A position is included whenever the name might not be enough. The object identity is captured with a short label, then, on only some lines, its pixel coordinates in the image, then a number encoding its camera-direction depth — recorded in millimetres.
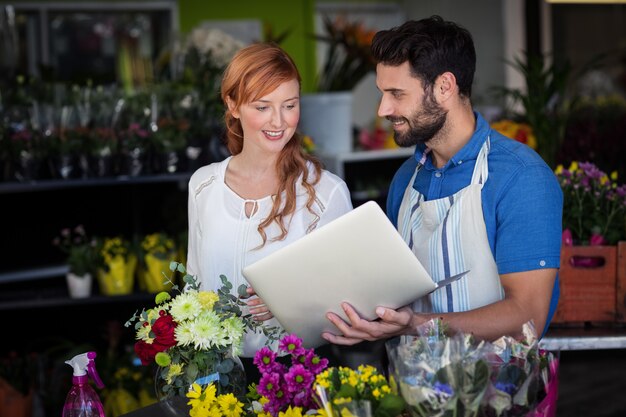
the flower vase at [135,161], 4520
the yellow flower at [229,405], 1876
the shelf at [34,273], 4684
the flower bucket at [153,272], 4551
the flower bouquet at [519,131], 4484
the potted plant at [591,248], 3047
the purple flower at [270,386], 1803
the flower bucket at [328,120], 5484
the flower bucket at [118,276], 4500
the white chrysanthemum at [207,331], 1999
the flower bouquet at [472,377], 1622
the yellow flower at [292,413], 1738
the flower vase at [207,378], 2033
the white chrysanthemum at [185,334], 2002
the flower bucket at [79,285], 4474
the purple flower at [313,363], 1846
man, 2227
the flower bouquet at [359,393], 1617
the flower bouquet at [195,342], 2014
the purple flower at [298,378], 1792
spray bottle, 2084
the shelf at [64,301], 4387
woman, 2559
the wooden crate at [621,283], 3020
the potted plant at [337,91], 5461
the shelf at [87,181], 4359
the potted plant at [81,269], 4473
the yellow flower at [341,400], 1617
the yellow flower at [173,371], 2049
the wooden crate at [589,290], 3043
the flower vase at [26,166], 4359
